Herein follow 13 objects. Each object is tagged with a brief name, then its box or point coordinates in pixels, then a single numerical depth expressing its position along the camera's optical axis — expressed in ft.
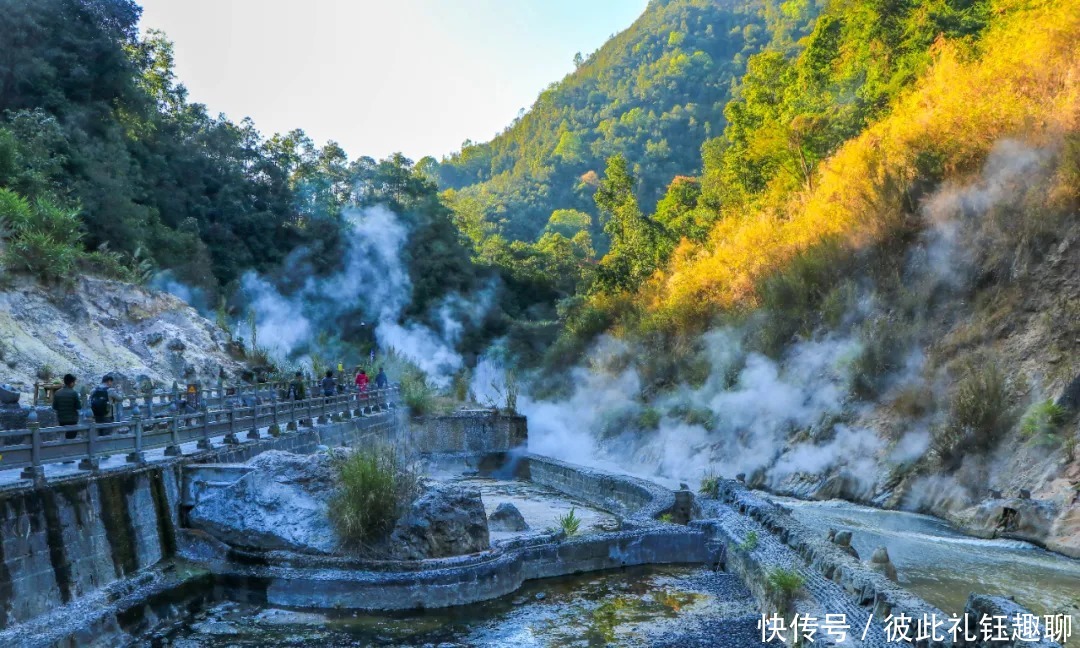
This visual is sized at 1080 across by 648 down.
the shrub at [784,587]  28.73
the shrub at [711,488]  51.72
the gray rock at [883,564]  33.12
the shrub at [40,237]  67.10
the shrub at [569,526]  42.14
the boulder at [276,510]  35.55
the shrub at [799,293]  75.20
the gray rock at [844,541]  35.00
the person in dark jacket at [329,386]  74.59
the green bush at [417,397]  91.01
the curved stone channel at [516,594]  28.50
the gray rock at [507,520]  46.11
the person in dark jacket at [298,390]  69.36
